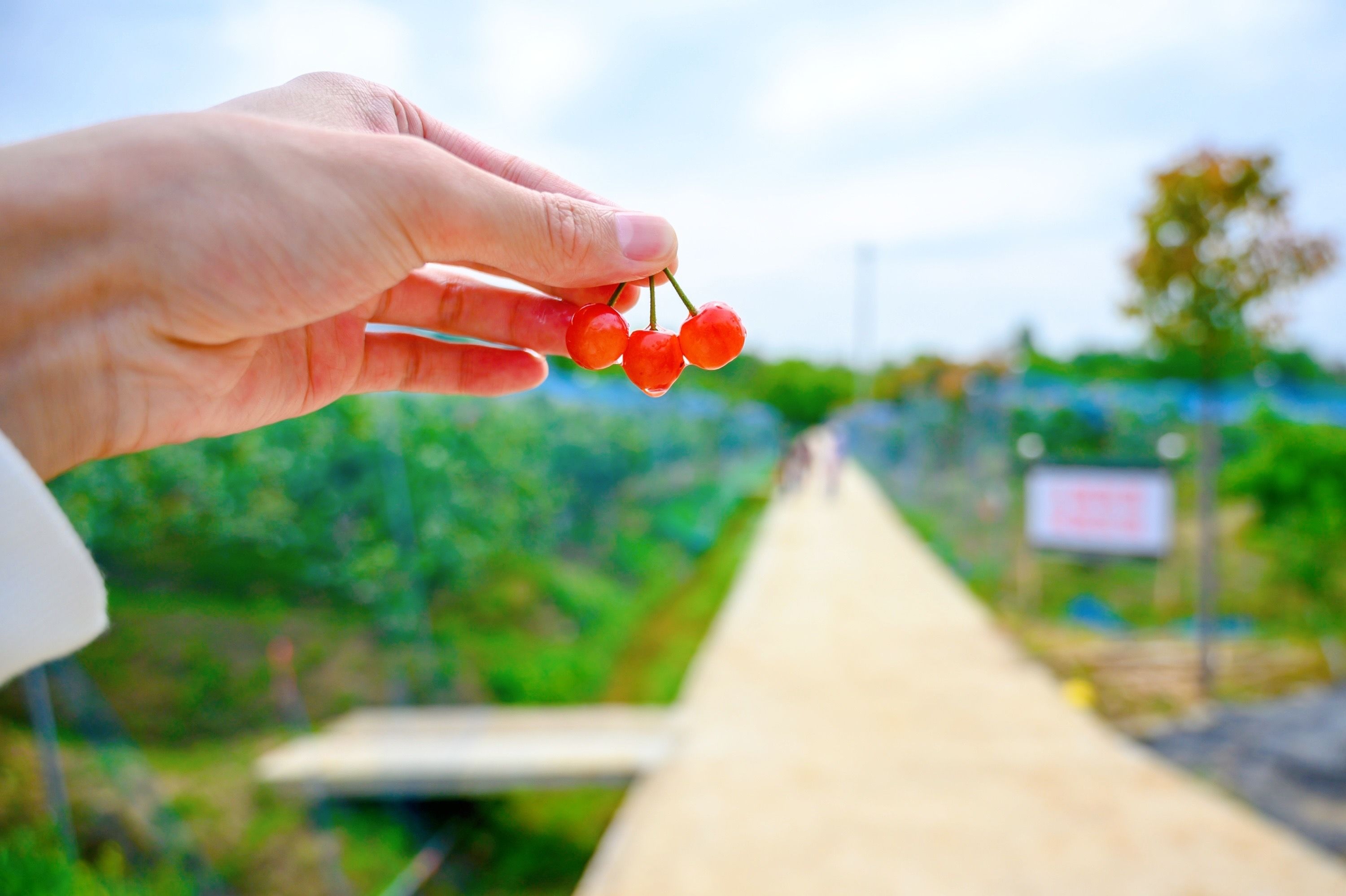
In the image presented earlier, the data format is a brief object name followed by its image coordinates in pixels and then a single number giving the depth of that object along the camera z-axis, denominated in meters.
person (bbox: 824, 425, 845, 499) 19.47
